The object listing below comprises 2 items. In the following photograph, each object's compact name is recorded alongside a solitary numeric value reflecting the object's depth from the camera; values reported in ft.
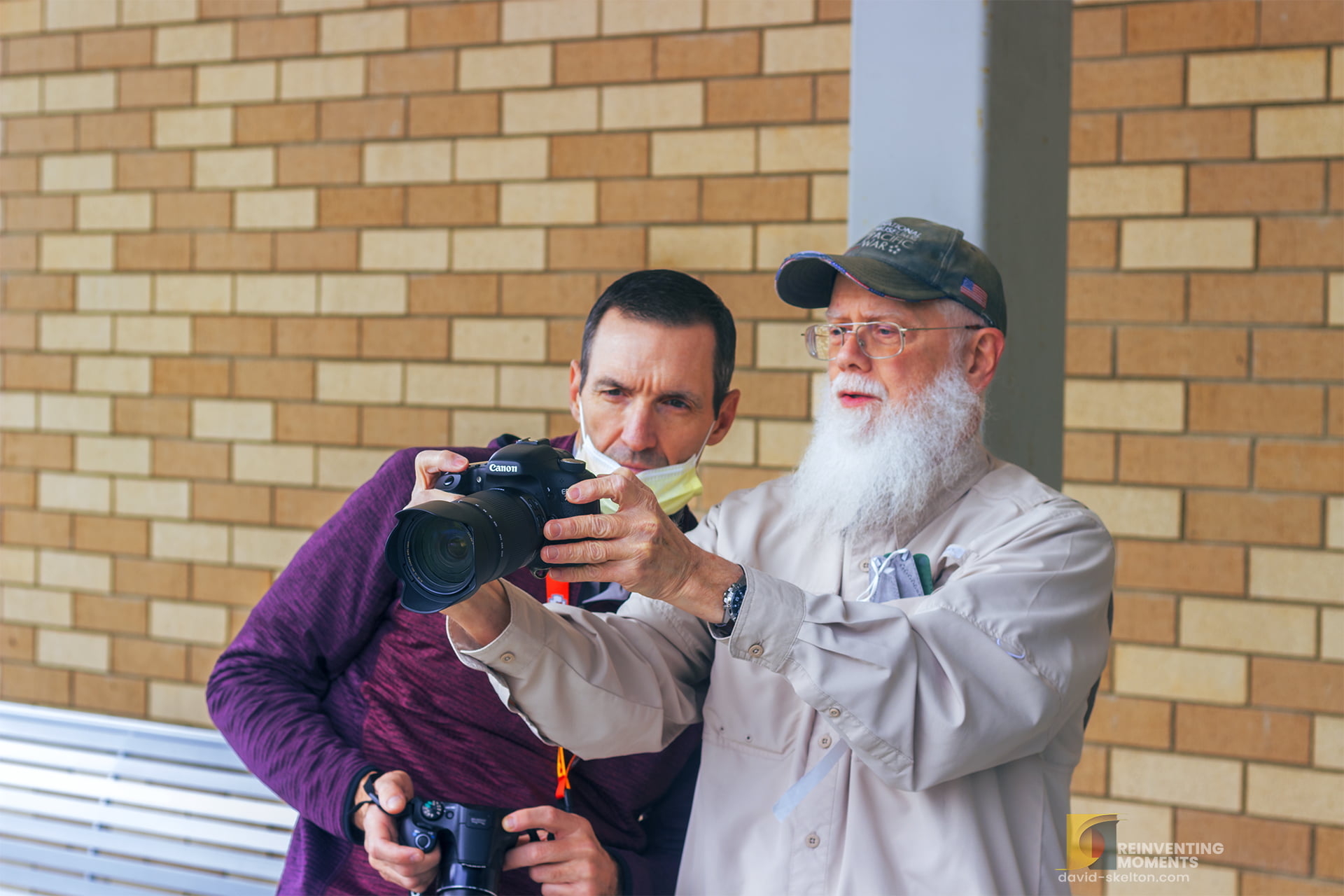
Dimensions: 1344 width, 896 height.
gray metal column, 6.92
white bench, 9.00
